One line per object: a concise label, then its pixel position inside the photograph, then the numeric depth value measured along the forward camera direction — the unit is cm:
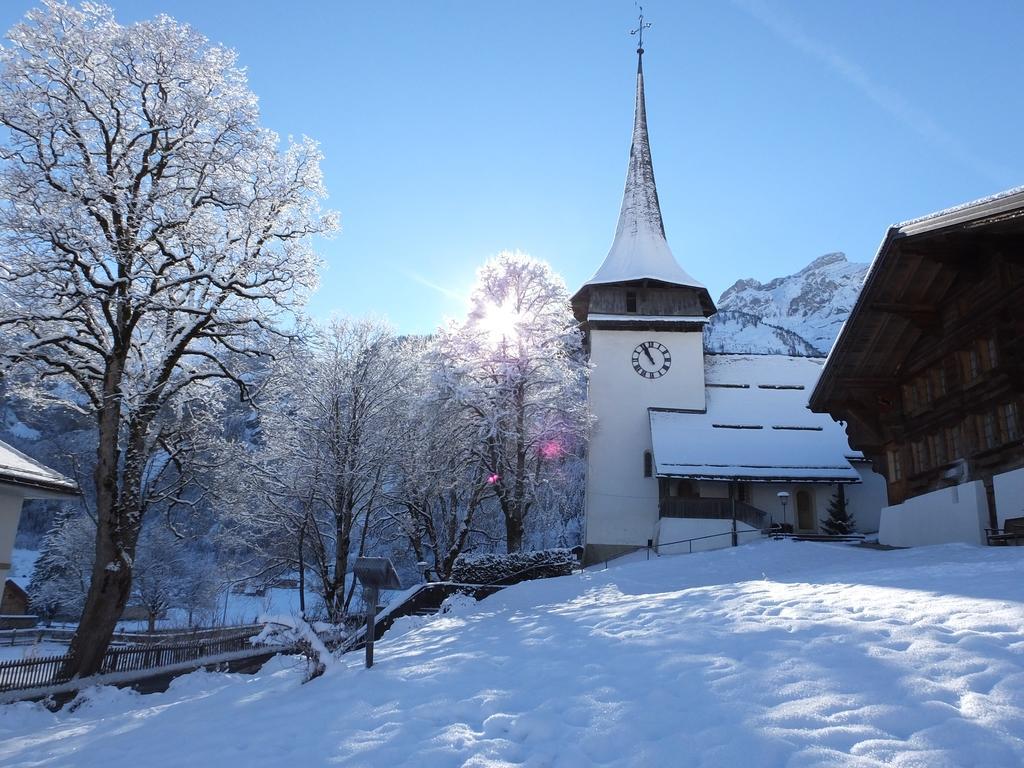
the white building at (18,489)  1374
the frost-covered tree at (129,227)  1298
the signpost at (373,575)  929
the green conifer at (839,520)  3159
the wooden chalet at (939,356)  1277
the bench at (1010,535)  1247
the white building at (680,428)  3334
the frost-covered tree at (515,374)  2847
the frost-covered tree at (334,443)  2606
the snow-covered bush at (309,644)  887
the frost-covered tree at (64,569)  4322
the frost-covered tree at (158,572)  4362
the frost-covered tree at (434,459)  2916
